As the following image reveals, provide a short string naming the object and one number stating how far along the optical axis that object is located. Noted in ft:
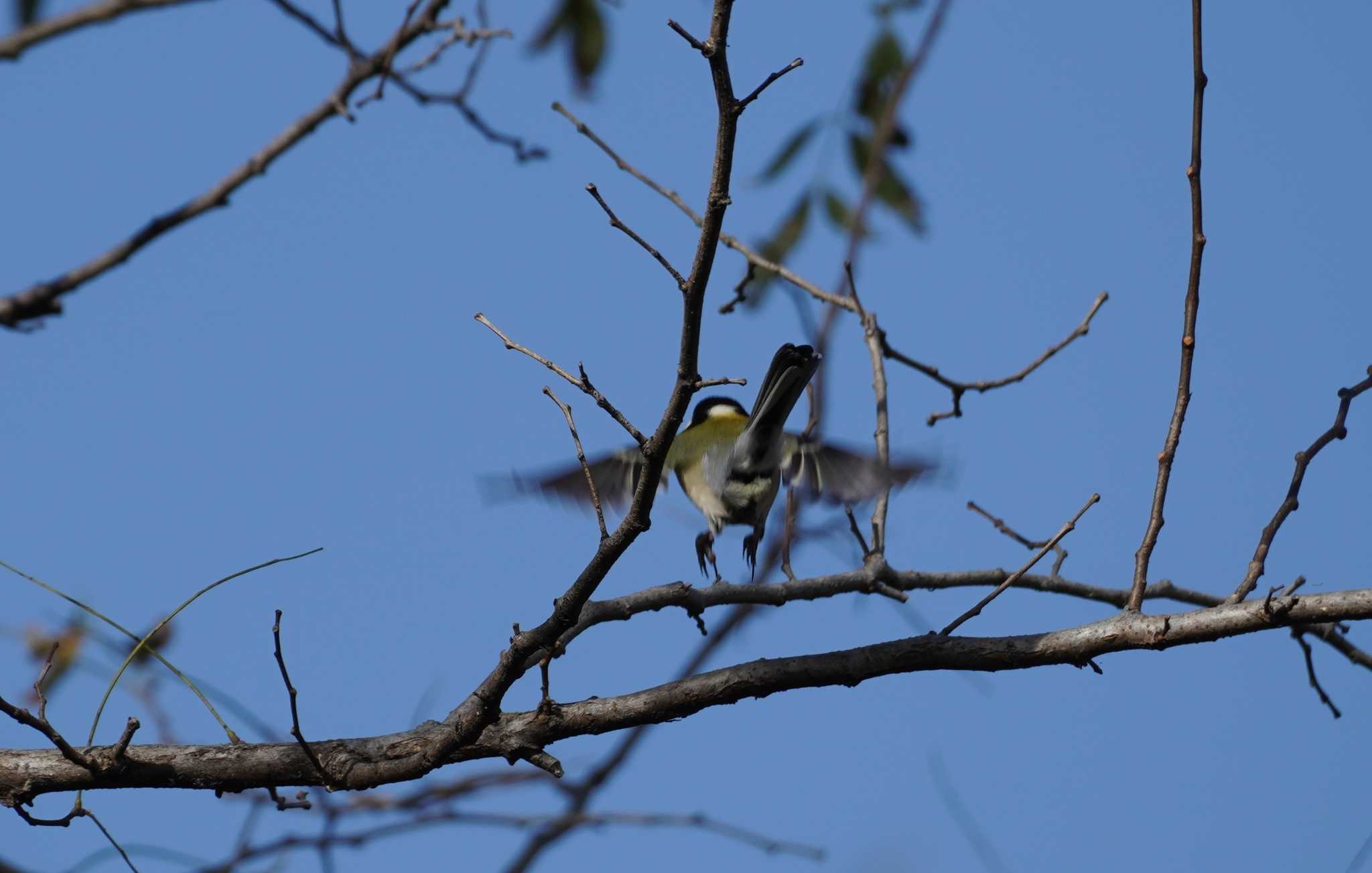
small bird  25.54
